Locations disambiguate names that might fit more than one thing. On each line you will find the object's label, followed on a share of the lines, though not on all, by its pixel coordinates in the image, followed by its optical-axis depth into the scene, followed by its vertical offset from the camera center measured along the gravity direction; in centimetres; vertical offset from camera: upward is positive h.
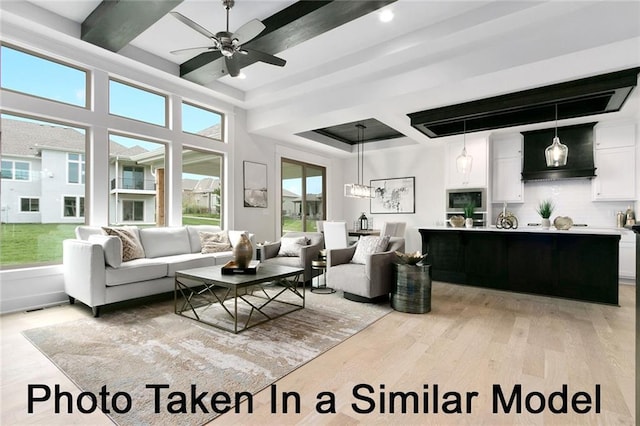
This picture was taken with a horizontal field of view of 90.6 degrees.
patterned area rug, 185 -110
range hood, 541 +102
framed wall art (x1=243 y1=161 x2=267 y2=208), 599 +52
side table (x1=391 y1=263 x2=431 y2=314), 348 -88
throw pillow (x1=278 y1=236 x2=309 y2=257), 490 -55
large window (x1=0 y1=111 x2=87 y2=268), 358 +27
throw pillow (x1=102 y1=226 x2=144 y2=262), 385 -39
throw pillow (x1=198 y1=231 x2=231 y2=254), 474 -47
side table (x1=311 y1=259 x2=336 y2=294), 440 -113
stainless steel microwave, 613 +26
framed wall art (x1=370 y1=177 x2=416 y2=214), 753 +38
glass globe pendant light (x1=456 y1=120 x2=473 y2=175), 503 +80
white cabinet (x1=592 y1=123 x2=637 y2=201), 511 +80
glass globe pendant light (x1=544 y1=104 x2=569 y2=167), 391 +71
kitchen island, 392 -68
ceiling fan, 272 +159
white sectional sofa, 329 -64
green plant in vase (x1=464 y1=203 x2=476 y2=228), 527 -2
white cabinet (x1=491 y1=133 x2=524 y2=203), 605 +83
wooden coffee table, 302 -110
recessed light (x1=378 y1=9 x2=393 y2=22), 323 +204
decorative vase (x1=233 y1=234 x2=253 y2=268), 329 -45
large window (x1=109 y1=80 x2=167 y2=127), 439 +157
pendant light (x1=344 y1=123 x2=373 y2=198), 618 +87
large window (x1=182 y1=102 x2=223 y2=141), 527 +155
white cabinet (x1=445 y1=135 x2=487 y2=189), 610 +94
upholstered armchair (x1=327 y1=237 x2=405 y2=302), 370 -73
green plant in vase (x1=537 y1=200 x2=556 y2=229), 458 -8
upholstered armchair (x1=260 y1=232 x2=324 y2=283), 464 -61
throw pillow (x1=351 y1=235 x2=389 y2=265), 405 -46
